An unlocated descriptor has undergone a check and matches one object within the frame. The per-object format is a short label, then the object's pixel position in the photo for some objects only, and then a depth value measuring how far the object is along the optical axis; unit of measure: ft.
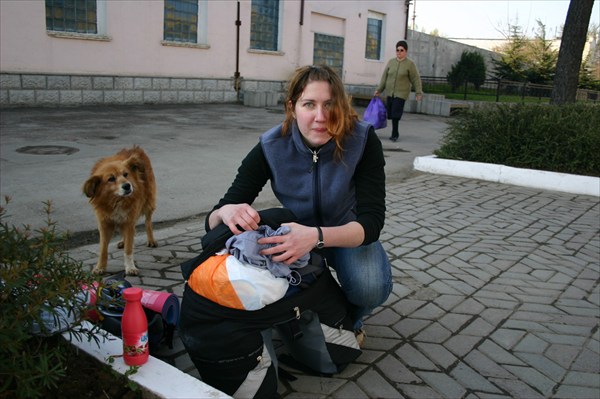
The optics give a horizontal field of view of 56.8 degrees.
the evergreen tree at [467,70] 89.40
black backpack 8.32
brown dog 12.96
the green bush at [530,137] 27.30
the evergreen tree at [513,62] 96.53
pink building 44.42
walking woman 40.63
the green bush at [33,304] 5.73
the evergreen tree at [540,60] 94.12
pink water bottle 7.72
